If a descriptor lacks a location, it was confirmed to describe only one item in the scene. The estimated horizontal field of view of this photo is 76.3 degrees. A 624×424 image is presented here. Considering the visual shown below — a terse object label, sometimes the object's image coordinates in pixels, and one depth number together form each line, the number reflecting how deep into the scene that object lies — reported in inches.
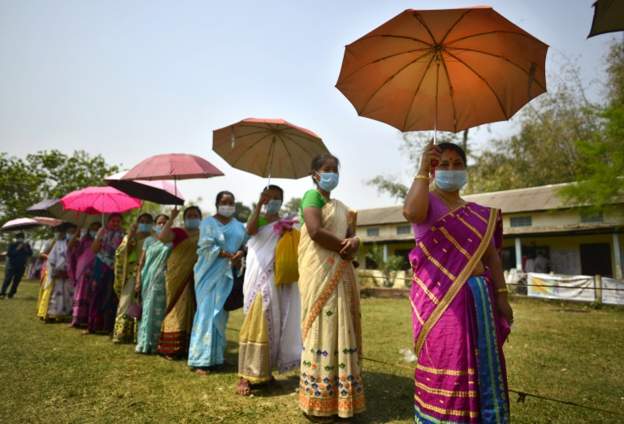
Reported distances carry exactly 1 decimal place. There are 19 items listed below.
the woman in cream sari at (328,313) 125.7
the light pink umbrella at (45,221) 513.5
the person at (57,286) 346.6
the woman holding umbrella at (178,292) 209.3
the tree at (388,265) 713.0
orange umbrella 99.8
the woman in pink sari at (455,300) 88.4
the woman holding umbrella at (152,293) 225.1
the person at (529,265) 746.8
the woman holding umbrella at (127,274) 256.4
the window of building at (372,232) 1026.6
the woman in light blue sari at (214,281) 186.4
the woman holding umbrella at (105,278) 289.1
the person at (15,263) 507.5
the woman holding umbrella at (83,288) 310.2
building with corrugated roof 672.4
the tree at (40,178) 954.1
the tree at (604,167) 597.6
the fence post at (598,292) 512.7
